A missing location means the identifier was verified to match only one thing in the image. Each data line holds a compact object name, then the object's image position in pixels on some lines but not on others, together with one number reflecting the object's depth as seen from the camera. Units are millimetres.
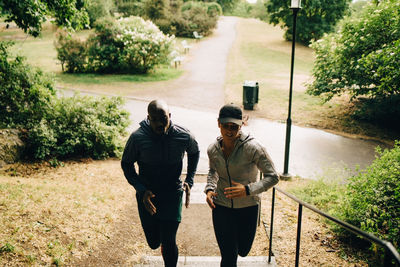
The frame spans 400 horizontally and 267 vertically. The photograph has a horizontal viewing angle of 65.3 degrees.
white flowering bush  18594
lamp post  6777
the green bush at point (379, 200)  3693
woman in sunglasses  2863
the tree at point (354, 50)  9594
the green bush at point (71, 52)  18938
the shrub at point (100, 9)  29531
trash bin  12953
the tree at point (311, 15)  29047
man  3090
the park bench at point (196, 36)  32469
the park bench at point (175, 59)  20228
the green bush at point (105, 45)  18906
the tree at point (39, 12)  5227
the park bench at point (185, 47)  26648
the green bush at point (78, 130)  7246
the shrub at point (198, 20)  35094
